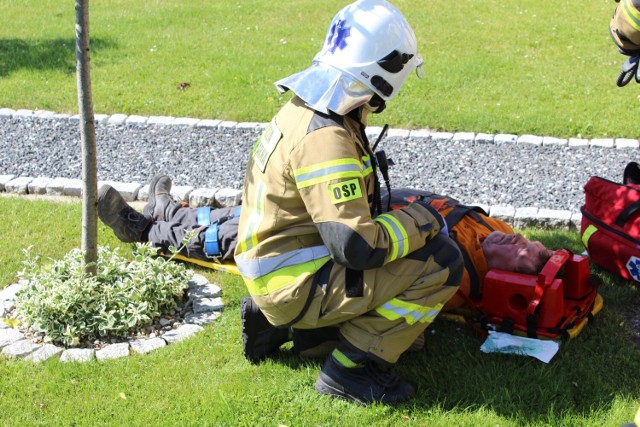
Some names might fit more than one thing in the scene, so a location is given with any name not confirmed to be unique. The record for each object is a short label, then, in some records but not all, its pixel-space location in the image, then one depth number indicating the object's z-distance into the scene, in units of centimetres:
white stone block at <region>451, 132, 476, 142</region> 691
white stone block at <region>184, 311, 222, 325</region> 446
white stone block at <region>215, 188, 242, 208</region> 596
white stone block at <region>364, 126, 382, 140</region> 703
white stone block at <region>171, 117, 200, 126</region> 752
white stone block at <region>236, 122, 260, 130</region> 737
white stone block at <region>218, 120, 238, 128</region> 743
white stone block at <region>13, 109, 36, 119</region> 786
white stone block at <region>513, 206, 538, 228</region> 548
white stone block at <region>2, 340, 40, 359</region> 411
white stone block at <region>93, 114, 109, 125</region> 769
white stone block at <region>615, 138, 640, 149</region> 662
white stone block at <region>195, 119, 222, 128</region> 746
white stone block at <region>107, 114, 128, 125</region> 766
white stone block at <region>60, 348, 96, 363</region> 406
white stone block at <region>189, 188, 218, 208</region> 601
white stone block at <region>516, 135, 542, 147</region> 675
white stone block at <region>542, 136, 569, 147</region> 672
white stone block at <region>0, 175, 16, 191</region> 640
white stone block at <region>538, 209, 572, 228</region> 545
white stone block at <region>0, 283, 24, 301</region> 466
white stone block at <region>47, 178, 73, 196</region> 629
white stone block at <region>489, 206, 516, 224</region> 551
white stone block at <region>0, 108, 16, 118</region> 795
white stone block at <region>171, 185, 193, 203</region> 605
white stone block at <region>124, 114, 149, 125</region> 764
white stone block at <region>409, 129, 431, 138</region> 704
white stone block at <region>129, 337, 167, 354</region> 416
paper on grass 390
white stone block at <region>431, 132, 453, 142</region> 694
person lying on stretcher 429
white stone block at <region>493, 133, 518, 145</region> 680
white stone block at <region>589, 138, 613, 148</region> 667
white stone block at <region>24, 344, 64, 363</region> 407
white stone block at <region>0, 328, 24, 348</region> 421
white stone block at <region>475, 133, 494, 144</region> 683
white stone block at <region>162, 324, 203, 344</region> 427
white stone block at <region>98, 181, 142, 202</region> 616
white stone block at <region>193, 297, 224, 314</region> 458
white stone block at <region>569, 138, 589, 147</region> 670
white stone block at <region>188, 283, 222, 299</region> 473
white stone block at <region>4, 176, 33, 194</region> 636
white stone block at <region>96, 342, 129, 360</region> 409
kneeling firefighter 332
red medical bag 454
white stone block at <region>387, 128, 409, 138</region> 708
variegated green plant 421
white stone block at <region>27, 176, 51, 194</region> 633
